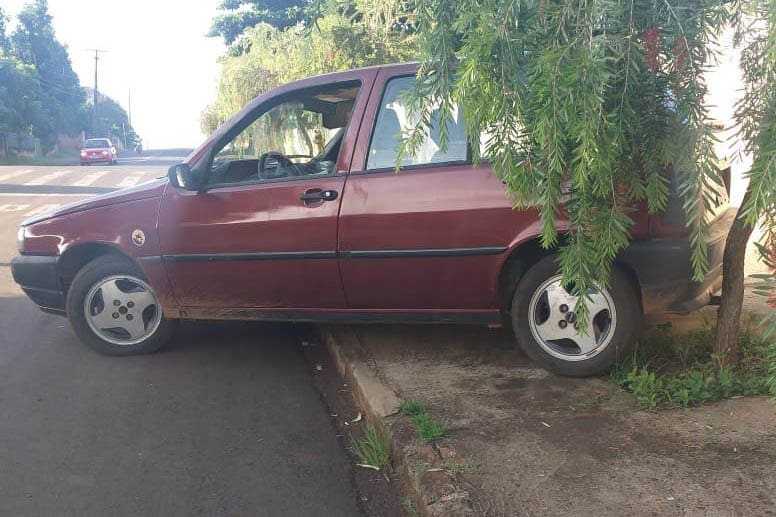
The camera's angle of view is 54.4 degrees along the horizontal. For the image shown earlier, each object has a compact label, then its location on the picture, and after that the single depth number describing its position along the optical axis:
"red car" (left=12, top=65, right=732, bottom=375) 4.32
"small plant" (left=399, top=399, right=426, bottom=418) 3.82
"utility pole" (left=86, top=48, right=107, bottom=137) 70.31
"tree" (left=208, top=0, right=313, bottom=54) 30.89
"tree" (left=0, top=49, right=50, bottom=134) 43.53
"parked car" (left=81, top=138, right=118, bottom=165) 41.62
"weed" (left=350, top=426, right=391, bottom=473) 3.59
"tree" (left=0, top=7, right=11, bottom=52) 51.28
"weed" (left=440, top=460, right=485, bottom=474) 3.18
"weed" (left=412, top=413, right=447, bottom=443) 3.51
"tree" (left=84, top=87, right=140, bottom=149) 85.31
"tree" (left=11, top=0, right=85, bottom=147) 53.31
